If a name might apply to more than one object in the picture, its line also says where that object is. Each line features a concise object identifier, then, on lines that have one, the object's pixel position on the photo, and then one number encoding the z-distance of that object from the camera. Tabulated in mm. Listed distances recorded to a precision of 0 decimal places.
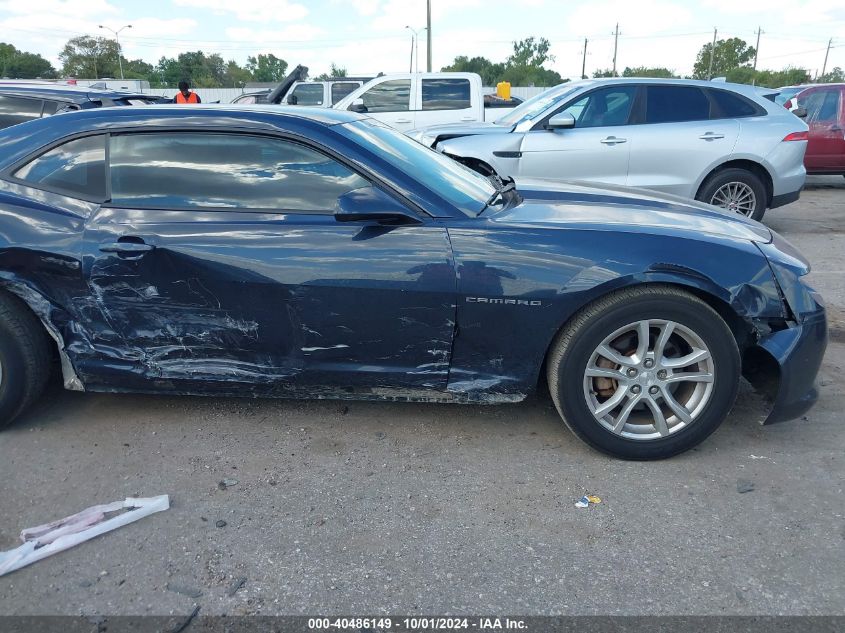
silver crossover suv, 7289
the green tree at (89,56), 82688
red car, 11078
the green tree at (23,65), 72562
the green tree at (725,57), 78688
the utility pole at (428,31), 35247
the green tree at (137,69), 82825
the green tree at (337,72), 84938
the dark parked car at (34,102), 6570
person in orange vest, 11336
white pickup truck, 11625
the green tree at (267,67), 98812
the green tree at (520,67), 82812
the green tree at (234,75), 92375
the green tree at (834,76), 72875
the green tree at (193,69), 84438
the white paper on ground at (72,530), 2428
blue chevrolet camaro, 2926
